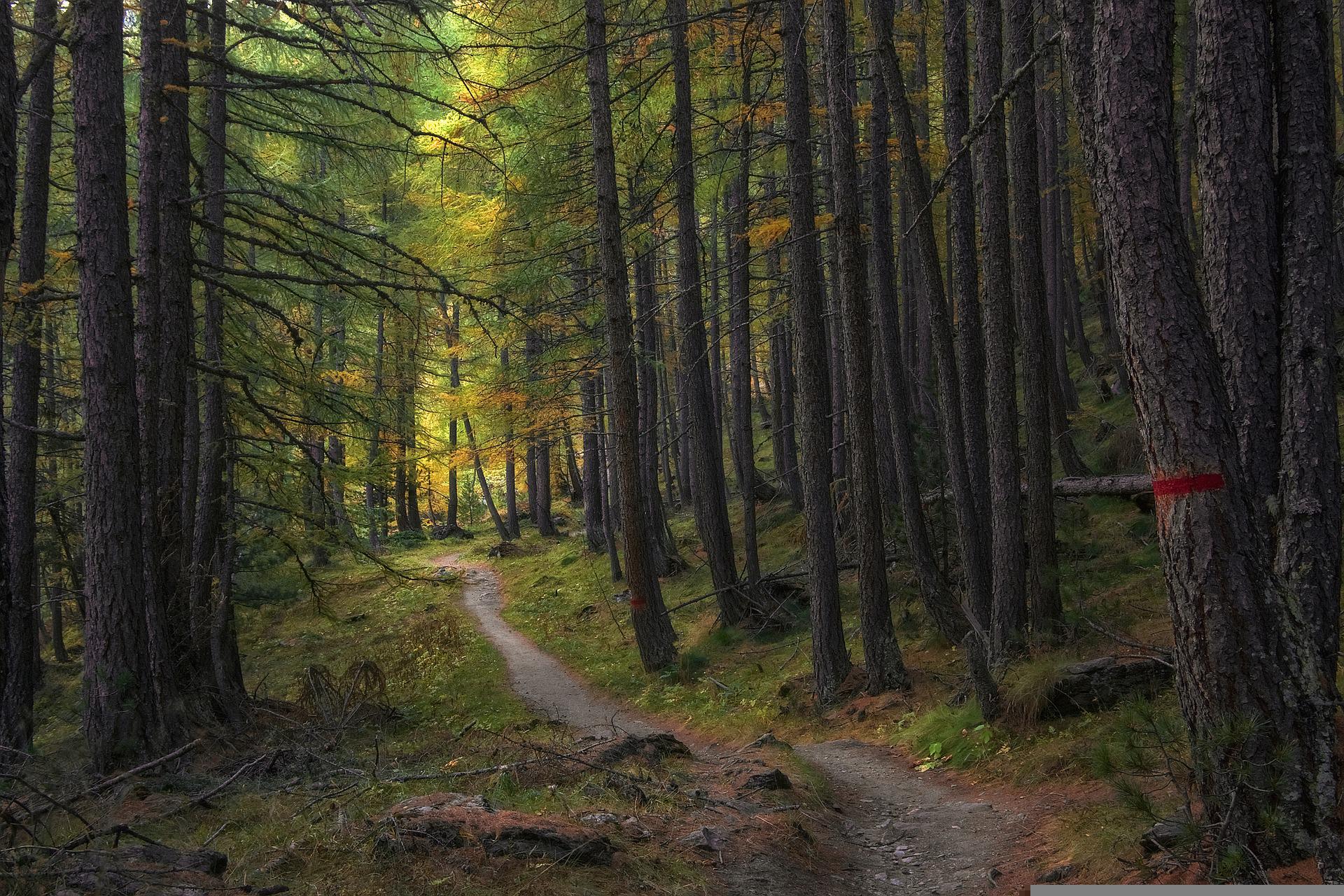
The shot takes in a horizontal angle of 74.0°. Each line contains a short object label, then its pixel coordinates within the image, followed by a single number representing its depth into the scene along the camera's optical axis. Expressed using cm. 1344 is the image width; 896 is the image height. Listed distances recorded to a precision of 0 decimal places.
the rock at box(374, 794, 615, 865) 446
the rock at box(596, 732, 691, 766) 699
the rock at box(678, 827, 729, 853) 521
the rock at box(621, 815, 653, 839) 511
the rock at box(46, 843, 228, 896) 354
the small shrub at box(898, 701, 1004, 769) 793
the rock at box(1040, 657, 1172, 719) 736
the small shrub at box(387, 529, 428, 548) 3042
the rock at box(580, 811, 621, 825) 517
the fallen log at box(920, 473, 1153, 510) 1300
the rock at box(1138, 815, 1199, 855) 391
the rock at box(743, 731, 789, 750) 884
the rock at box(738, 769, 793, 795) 659
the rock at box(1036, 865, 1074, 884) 487
